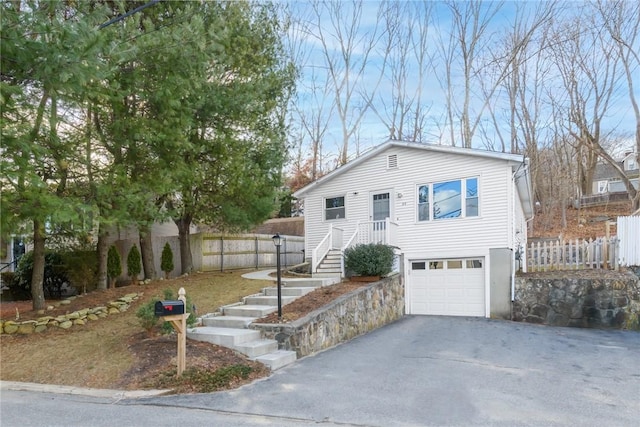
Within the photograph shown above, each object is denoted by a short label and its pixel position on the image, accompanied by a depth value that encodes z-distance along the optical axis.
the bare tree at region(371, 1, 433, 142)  25.23
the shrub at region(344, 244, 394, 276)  11.52
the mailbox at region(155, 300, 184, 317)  5.80
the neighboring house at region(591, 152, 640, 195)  35.50
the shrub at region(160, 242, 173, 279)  15.00
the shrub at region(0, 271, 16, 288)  14.09
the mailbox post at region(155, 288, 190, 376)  5.88
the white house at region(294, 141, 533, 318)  12.08
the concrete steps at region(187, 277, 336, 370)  7.08
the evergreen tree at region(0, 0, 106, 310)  5.39
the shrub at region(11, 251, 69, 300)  13.50
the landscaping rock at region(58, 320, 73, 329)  8.68
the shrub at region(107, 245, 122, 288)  13.60
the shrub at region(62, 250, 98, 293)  12.47
